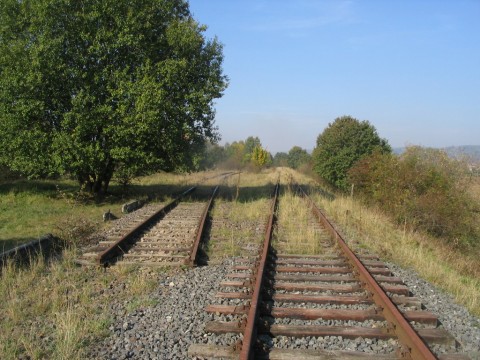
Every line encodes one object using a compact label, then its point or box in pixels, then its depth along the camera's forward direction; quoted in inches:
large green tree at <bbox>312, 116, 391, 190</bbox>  1239.5
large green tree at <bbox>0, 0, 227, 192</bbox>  575.8
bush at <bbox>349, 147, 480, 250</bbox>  606.2
